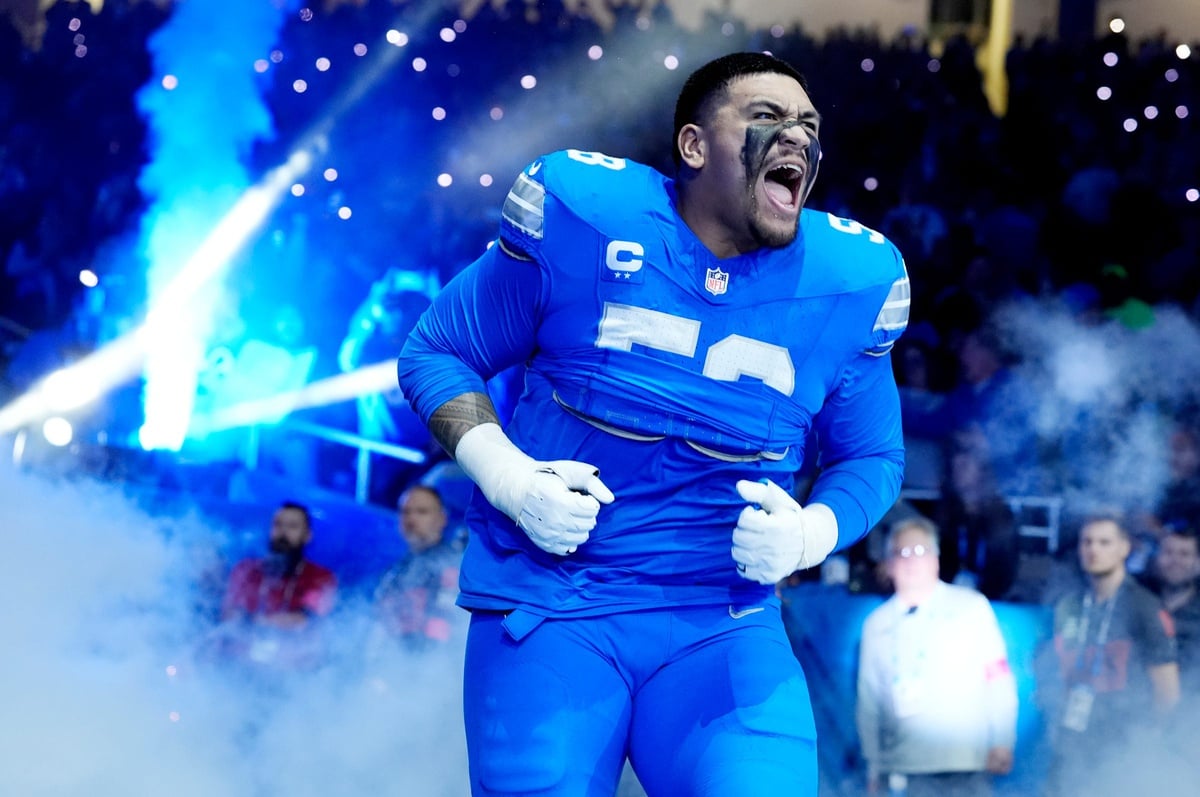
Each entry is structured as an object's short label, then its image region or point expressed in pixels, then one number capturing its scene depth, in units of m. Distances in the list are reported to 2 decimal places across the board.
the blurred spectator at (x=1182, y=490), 5.21
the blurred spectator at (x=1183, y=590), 4.70
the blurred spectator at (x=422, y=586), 4.98
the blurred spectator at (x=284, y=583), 5.11
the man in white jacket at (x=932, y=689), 4.42
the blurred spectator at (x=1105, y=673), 4.50
